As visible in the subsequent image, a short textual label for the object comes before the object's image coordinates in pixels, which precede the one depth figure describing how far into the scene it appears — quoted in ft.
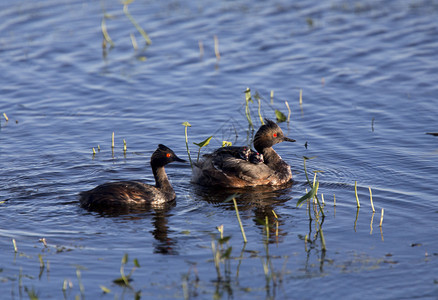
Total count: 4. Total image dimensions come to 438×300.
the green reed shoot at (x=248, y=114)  44.62
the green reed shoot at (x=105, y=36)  62.90
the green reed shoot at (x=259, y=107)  45.85
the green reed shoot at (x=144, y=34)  63.61
